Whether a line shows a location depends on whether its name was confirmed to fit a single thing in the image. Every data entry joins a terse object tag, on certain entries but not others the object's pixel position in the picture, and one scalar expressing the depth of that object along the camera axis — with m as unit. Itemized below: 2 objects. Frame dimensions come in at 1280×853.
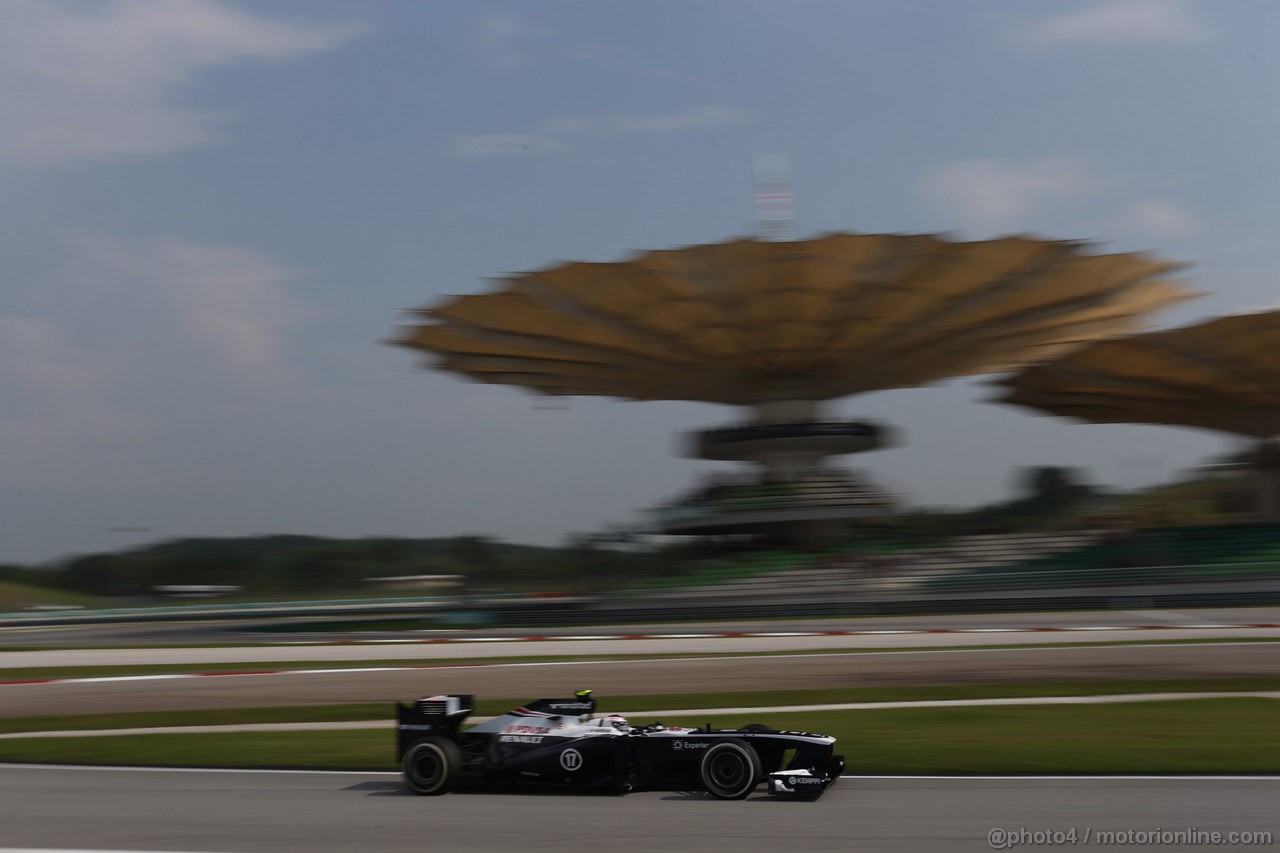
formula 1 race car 9.30
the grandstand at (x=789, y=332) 36.97
